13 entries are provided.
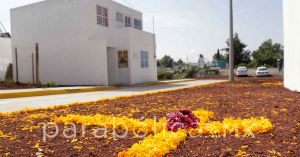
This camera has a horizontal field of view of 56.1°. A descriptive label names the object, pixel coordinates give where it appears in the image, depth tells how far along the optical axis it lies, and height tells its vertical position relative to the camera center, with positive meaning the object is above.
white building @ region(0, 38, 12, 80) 21.64 +1.71
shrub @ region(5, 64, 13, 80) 21.73 +0.25
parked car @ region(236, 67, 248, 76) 35.06 +0.06
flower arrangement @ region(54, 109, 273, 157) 3.22 -0.81
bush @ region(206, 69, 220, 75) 39.56 +0.13
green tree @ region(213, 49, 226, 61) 91.12 +5.46
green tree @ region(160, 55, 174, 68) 101.75 +4.64
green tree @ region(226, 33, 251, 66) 63.57 +4.50
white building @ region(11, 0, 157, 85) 18.69 +2.21
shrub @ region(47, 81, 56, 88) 17.02 -0.52
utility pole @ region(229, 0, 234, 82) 21.52 +1.57
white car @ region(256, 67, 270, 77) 32.42 +0.01
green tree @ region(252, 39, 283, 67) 67.34 +4.81
